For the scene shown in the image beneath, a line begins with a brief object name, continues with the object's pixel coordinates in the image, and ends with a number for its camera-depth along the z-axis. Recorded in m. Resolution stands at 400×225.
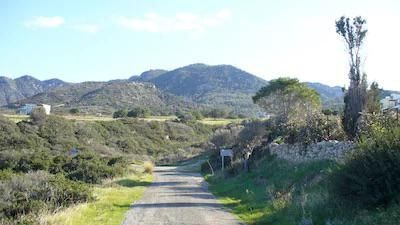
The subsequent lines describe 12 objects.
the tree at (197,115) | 129.25
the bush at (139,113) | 120.75
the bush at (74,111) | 118.18
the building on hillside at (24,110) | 116.64
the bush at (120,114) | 119.50
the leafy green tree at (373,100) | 24.06
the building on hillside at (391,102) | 24.61
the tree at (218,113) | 136.00
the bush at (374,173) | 11.70
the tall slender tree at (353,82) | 23.89
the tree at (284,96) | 59.56
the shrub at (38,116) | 80.23
